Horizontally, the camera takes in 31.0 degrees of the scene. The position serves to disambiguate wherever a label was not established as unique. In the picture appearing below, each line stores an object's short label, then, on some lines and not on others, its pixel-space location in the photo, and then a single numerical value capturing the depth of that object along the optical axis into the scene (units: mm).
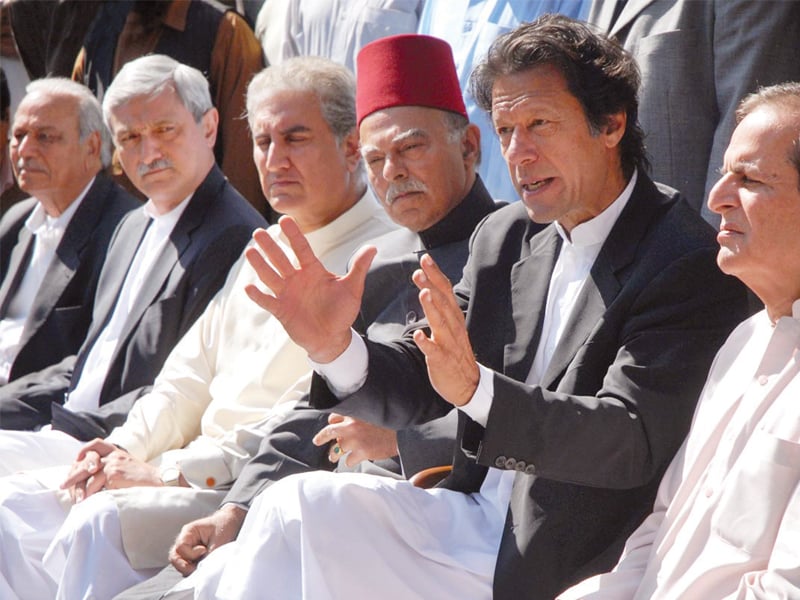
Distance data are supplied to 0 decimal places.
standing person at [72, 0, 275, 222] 6699
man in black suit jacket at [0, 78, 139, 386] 6445
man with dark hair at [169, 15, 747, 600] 3287
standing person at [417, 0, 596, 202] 5453
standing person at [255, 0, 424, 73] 6191
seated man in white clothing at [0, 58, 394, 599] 4430
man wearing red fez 4453
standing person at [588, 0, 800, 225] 4625
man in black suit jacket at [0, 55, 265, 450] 5543
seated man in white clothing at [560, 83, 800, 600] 2980
